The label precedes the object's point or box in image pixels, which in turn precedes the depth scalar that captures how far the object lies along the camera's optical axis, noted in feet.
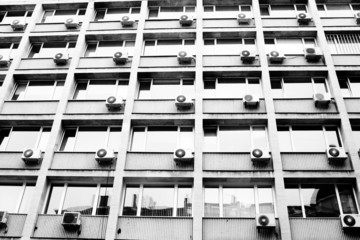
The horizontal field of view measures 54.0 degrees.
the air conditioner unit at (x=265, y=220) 38.78
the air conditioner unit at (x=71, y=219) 40.45
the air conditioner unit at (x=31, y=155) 45.01
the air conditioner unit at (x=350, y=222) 38.58
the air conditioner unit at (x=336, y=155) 43.14
